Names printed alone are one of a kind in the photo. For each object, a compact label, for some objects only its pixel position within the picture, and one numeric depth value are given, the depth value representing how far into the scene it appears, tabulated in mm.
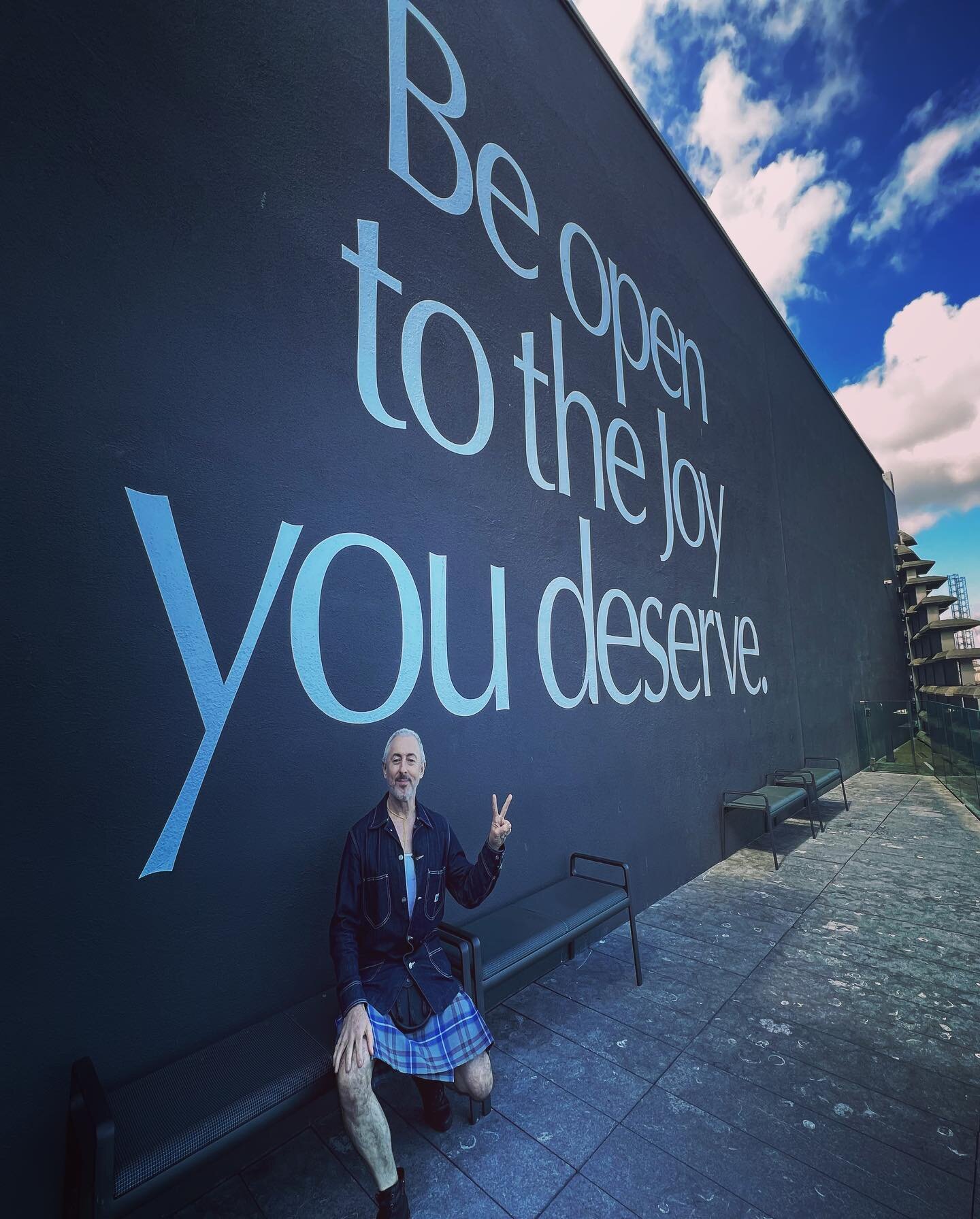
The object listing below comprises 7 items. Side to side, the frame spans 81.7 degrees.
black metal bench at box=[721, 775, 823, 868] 4438
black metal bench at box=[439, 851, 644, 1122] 2027
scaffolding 15223
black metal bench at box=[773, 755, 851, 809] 5438
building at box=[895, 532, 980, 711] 14602
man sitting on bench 1553
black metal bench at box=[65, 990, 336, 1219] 1210
